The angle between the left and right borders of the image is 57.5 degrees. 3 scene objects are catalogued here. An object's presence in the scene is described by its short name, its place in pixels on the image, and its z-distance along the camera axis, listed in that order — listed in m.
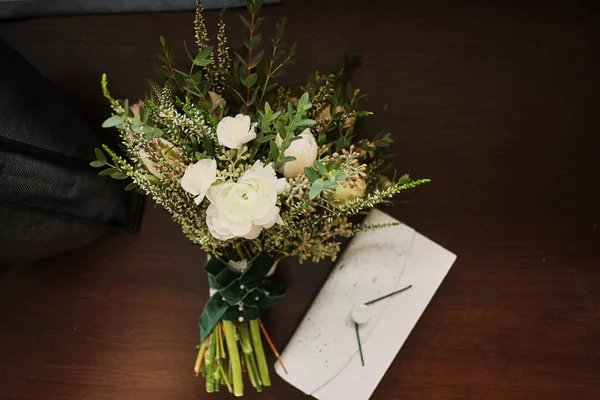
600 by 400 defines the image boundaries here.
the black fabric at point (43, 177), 0.75
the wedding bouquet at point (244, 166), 0.60
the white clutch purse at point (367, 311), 0.94
